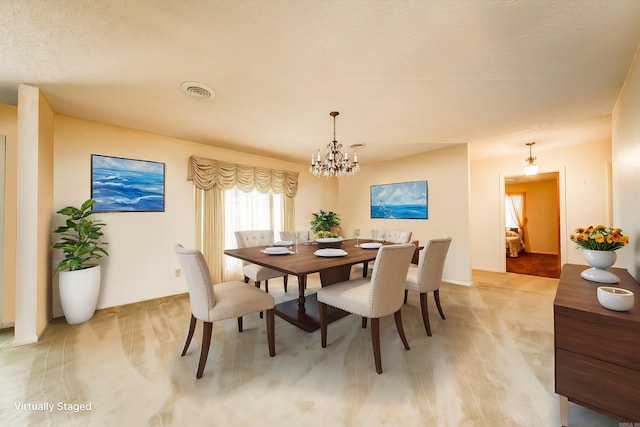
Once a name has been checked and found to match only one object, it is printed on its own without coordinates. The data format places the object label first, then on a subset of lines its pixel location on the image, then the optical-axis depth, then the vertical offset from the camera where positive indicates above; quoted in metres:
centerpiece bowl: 2.90 -0.35
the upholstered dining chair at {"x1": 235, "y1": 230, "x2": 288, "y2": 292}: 2.80 -0.42
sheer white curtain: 3.71 +0.24
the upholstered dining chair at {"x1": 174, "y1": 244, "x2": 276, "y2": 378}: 1.68 -0.67
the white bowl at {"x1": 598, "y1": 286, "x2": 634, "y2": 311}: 1.10 -0.41
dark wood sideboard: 1.06 -0.69
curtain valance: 3.64 +0.67
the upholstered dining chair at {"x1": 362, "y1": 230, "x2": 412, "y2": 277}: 3.35 -0.34
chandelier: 2.71 +0.59
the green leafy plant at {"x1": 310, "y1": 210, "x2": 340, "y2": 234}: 5.25 -0.15
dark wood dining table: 1.92 -0.41
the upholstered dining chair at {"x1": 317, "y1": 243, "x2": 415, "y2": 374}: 1.73 -0.66
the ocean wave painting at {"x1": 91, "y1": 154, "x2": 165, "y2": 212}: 2.92 +0.41
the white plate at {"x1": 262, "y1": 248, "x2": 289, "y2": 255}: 2.40 -0.38
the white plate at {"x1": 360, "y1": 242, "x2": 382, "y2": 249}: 2.76 -0.38
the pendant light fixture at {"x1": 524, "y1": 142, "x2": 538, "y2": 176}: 3.98 +0.77
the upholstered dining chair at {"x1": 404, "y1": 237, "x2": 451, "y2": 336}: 2.27 -0.58
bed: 6.22 -0.82
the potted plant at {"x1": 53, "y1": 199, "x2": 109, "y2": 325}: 2.46 -0.58
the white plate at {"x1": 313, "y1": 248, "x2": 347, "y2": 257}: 2.27 -0.38
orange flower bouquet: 1.49 -0.17
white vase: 1.53 -0.34
